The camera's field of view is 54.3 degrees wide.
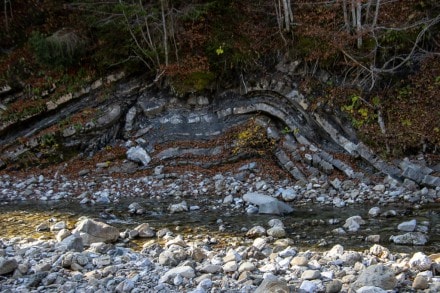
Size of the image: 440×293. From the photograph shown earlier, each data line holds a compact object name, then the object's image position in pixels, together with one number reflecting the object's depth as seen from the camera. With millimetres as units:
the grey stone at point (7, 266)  6090
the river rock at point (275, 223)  8664
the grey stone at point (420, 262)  5961
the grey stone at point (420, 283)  5434
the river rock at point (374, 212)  9055
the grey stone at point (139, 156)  13625
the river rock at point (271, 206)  9633
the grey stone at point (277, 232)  8125
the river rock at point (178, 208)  10234
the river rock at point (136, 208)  10287
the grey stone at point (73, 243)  7285
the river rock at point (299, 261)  6352
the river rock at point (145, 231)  8438
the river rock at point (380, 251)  6754
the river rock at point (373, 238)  7585
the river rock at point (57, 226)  8938
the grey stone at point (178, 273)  5856
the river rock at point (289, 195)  10648
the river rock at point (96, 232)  7922
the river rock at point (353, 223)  8258
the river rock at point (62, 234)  7961
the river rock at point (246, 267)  6145
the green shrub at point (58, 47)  14766
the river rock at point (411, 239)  7301
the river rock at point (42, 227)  8984
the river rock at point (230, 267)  6191
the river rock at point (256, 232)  8234
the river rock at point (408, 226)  7984
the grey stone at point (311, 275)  5781
